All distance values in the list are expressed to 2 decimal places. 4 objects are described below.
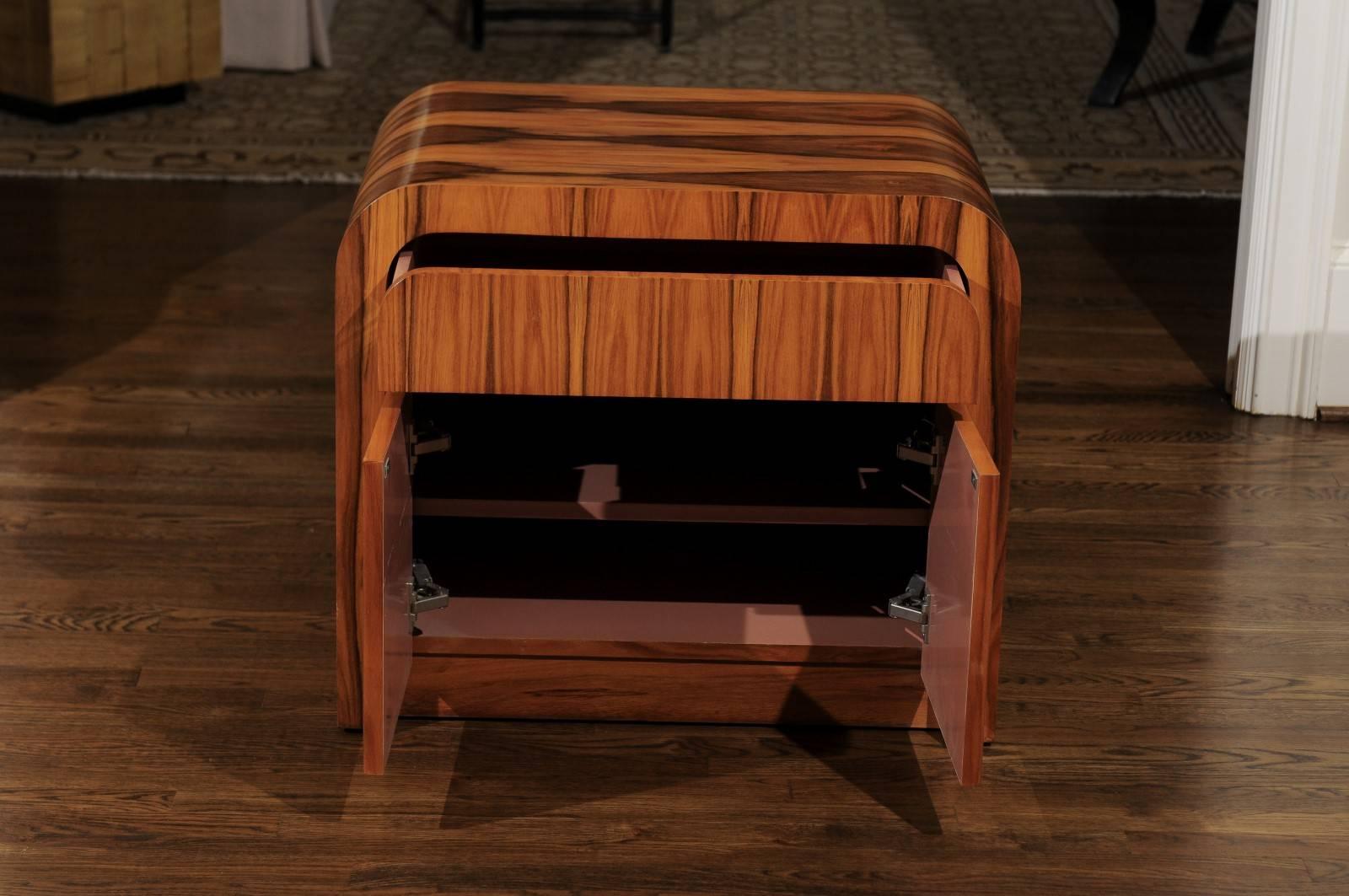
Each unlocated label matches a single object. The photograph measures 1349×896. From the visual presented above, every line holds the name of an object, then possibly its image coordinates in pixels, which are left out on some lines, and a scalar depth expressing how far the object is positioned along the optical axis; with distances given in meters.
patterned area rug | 3.98
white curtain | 4.79
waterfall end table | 1.48
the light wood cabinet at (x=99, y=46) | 4.07
